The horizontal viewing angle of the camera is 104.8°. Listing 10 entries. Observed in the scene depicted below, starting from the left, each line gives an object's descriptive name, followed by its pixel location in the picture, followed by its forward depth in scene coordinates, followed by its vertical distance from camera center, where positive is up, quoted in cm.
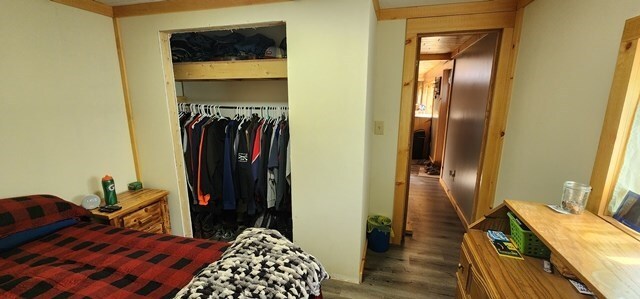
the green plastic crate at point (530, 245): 117 -63
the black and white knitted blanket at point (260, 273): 95 -68
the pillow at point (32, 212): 142 -64
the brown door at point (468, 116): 247 -6
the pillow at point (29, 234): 139 -75
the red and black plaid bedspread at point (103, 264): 110 -79
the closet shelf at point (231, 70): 210 +36
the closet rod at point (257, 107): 248 +3
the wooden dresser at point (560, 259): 78 -51
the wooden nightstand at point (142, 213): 184 -82
